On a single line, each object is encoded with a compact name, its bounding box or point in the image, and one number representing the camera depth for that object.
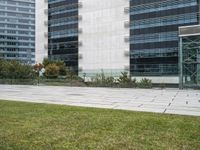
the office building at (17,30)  137.25
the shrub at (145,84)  36.46
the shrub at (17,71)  54.75
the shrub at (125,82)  37.22
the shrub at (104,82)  38.97
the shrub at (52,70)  67.38
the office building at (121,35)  63.62
